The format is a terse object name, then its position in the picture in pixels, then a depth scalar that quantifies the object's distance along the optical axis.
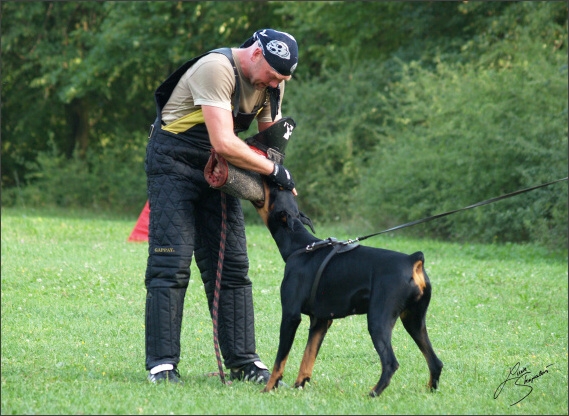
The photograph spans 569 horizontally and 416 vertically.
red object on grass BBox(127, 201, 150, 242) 29.84
